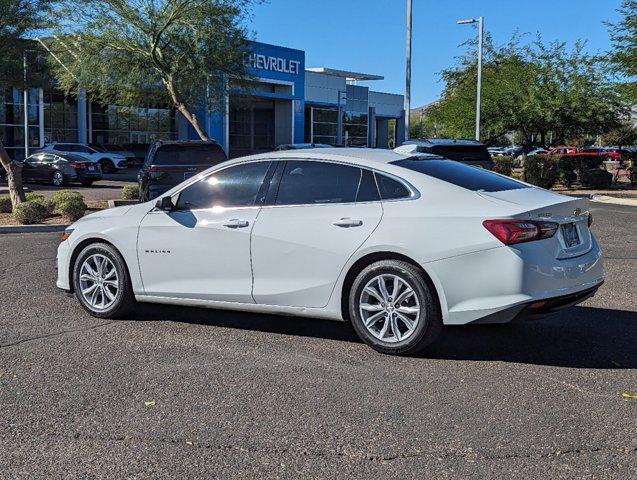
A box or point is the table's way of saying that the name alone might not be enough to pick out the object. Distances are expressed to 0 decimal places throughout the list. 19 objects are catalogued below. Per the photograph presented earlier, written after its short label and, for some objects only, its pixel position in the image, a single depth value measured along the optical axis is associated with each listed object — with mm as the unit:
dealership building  43062
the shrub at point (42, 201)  15943
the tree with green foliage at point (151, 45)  23469
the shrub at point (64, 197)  16188
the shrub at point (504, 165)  27000
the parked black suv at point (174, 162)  16047
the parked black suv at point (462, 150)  16375
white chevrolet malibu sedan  5430
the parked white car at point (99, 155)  36938
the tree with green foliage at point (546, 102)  32938
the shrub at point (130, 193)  19734
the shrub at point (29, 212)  15188
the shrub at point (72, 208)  15727
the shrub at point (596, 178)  27203
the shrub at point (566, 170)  27050
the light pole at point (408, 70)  28297
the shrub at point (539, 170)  26688
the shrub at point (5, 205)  17594
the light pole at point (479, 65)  31719
